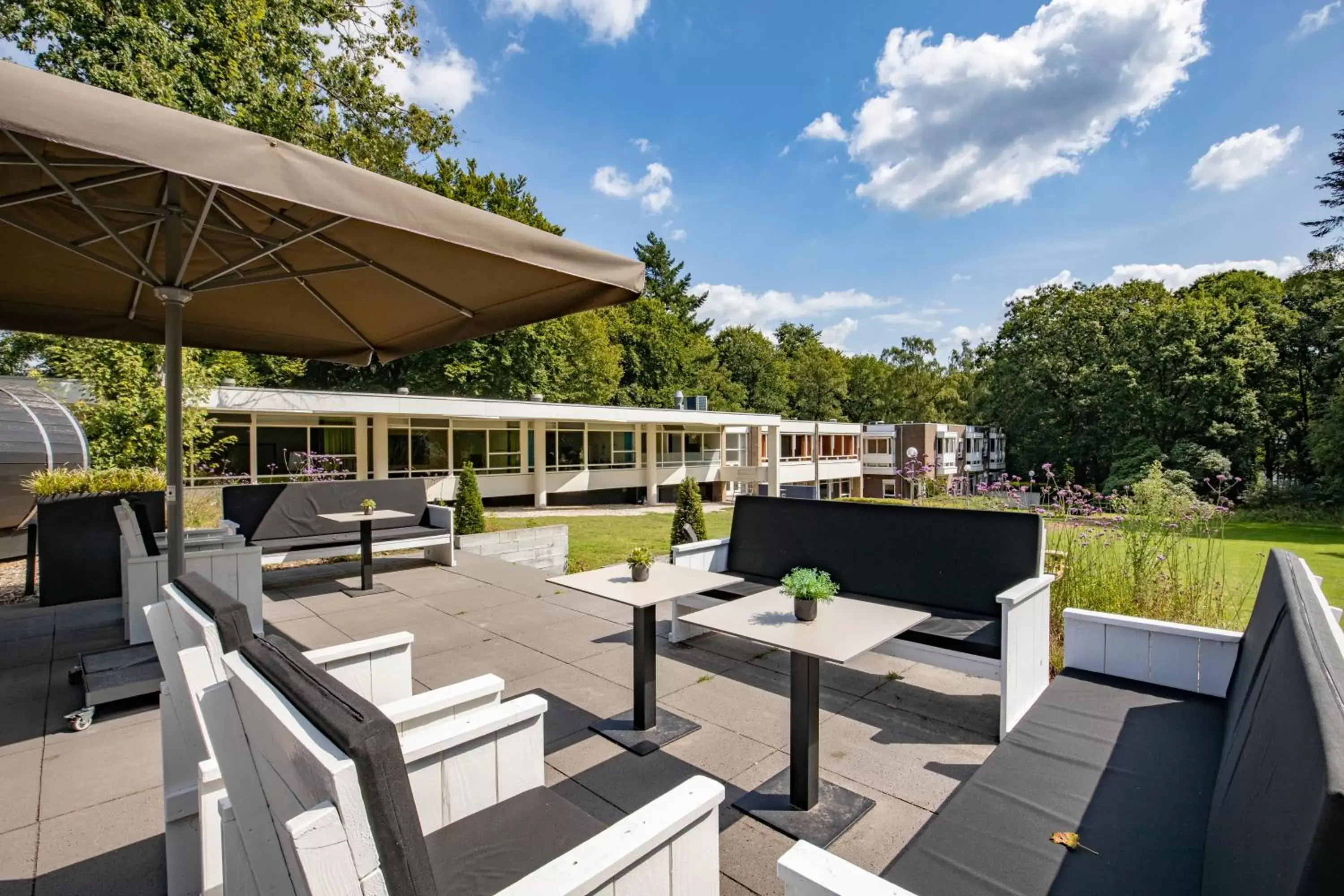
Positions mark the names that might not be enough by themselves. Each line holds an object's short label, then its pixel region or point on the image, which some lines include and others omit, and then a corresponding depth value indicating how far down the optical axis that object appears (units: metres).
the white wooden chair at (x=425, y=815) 0.89
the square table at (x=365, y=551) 6.08
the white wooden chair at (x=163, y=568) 3.93
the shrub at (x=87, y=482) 6.27
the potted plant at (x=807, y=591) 2.60
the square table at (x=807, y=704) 2.32
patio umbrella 1.74
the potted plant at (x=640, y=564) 3.27
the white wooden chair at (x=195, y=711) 1.61
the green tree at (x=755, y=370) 42.38
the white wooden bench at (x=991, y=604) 2.96
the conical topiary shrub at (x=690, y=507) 9.77
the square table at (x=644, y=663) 3.01
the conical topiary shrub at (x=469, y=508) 10.02
